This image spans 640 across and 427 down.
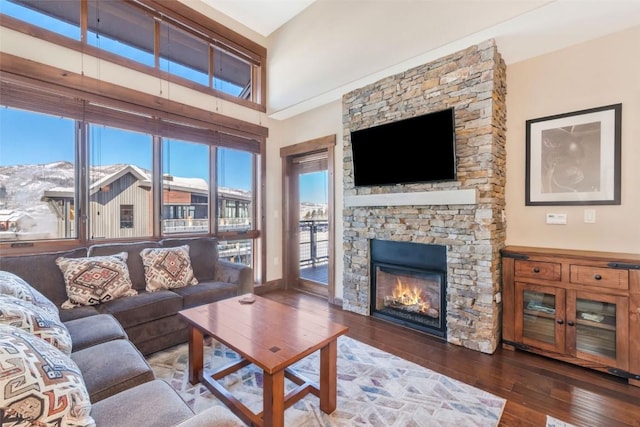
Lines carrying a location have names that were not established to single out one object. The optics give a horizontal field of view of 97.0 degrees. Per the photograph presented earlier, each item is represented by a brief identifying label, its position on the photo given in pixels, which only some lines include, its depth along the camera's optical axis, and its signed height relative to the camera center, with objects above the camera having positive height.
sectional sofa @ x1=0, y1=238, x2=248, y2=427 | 0.85 -0.67
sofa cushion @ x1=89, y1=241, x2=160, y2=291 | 2.79 -0.43
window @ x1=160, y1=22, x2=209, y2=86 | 3.51 +2.06
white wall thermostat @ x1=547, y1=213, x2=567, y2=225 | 2.61 -0.07
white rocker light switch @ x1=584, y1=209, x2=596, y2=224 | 2.47 -0.05
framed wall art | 2.39 +0.48
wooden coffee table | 1.49 -0.78
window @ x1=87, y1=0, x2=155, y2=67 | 3.00 +2.06
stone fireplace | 2.57 +0.06
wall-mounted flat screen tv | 2.75 +0.65
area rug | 1.76 -1.28
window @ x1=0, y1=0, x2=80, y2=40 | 2.54 +1.88
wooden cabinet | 2.08 -0.78
